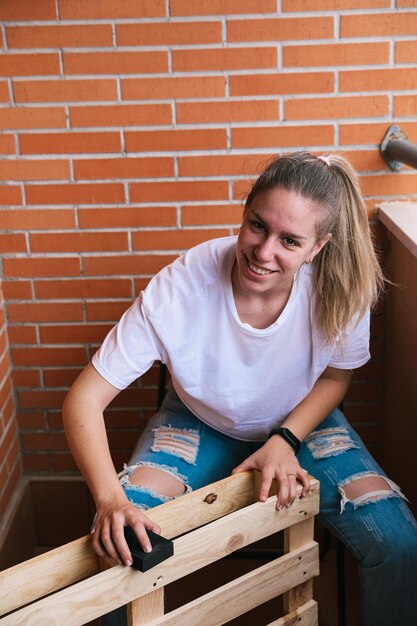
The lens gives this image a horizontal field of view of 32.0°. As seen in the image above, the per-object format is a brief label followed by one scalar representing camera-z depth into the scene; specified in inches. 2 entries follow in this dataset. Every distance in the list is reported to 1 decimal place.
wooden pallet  49.4
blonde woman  66.6
